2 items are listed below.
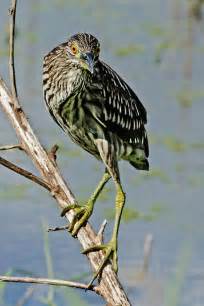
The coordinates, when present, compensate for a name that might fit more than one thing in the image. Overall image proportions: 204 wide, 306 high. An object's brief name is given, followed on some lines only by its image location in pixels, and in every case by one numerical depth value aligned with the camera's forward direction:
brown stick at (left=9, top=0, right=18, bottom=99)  6.78
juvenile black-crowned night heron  8.05
